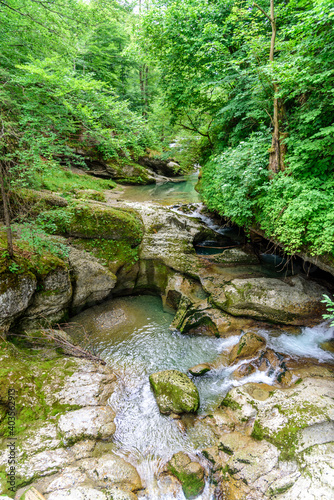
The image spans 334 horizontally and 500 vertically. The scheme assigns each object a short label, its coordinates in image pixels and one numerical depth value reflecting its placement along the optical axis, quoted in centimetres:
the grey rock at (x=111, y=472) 335
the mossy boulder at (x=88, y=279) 676
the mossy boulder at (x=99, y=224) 742
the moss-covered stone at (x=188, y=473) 352
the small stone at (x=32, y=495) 290
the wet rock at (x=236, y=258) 831
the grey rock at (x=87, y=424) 384
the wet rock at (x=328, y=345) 558
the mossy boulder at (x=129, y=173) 1672
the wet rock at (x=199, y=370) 541
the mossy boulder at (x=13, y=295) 476
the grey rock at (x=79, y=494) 297
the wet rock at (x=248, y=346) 562
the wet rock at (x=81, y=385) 436
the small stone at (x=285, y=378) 489
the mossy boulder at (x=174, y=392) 457
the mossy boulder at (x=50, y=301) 558
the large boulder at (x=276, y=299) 617
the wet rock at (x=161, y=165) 2066
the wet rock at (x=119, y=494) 315
